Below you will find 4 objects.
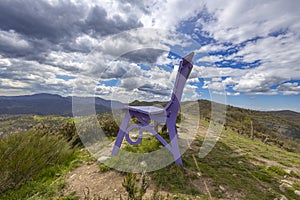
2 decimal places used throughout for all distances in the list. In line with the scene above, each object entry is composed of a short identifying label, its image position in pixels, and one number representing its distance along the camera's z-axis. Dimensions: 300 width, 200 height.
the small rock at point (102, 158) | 3.62
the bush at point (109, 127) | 6.75
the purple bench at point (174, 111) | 3.23
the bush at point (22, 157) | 2.47
